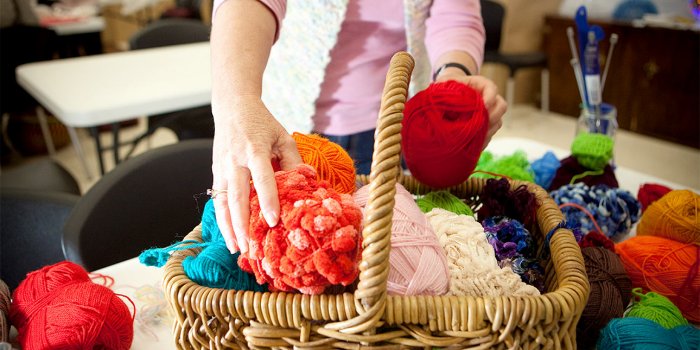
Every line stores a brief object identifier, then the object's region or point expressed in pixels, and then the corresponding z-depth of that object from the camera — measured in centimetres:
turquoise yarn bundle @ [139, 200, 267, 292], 53
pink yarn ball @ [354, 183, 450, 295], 50
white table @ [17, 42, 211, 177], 152
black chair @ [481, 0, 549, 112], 331
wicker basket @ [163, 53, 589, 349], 44
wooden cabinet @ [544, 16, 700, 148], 294
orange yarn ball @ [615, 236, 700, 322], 67
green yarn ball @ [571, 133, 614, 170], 92
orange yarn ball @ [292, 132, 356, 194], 60
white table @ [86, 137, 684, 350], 67
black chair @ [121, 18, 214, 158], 191
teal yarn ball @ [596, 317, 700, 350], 53
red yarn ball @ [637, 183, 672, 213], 86
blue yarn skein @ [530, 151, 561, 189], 100
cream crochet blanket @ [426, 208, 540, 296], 54
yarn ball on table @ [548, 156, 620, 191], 93
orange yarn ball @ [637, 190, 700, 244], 73
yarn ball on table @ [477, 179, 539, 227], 68
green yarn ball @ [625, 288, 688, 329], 61
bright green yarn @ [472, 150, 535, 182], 95
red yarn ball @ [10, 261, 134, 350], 57
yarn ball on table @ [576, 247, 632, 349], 60
